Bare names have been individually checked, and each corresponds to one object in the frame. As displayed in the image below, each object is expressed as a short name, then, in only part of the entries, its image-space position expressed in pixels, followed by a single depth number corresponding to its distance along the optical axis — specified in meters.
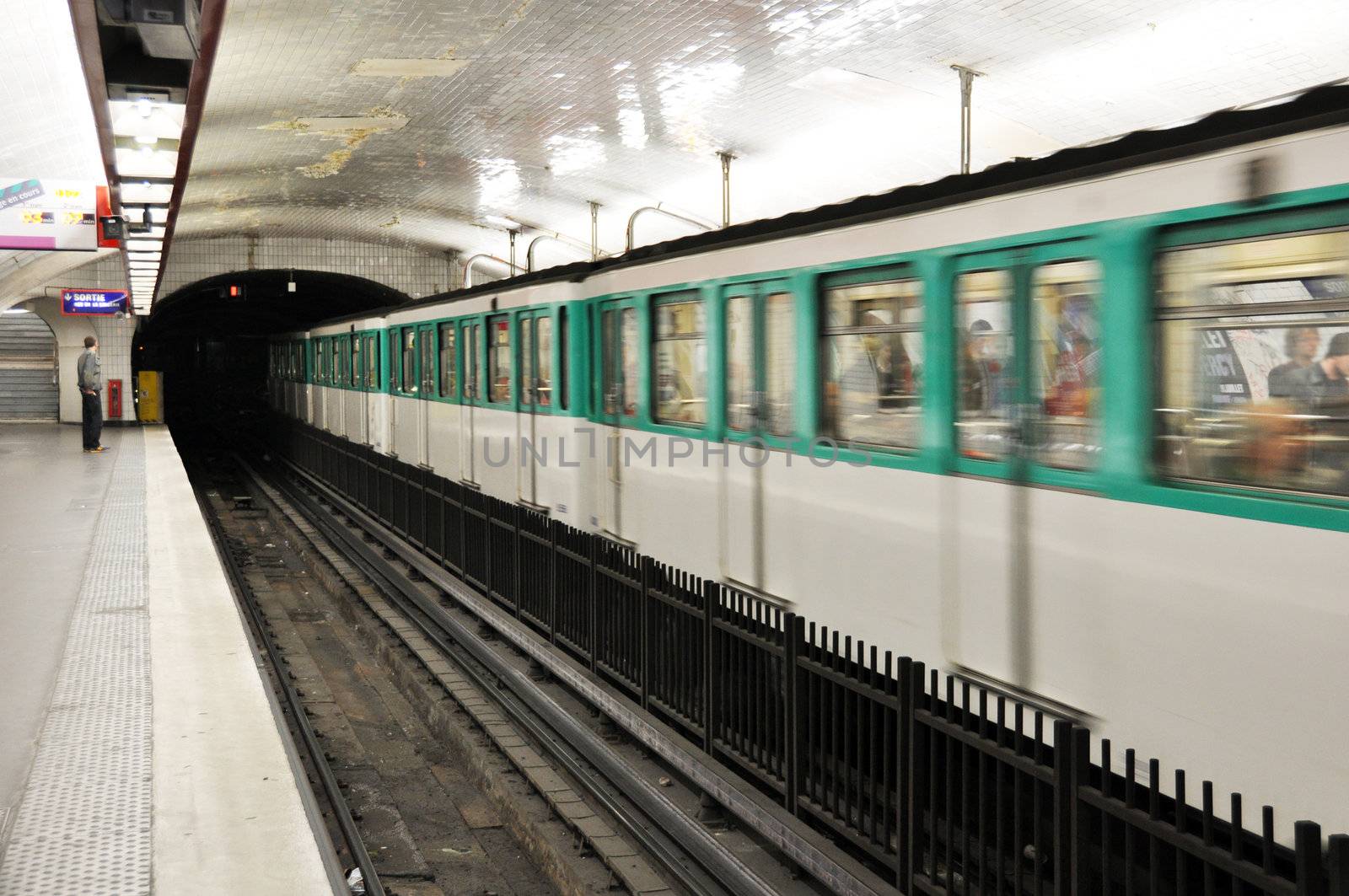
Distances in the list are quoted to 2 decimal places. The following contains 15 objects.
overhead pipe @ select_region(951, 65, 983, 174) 12.27
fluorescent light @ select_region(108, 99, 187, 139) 6.86
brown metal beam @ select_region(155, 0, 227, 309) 4.86
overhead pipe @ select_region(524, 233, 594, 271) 25.67
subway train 3.63
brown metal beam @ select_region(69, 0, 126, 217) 4.76
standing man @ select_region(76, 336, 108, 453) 19.62
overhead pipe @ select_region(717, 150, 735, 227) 17.17
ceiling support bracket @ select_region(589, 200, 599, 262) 22.14
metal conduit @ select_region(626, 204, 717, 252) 20.83
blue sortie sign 26.41
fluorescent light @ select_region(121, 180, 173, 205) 9.95
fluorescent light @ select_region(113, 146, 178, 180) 8.44
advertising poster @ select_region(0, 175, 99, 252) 15.04
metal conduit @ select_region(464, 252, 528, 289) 29.06
